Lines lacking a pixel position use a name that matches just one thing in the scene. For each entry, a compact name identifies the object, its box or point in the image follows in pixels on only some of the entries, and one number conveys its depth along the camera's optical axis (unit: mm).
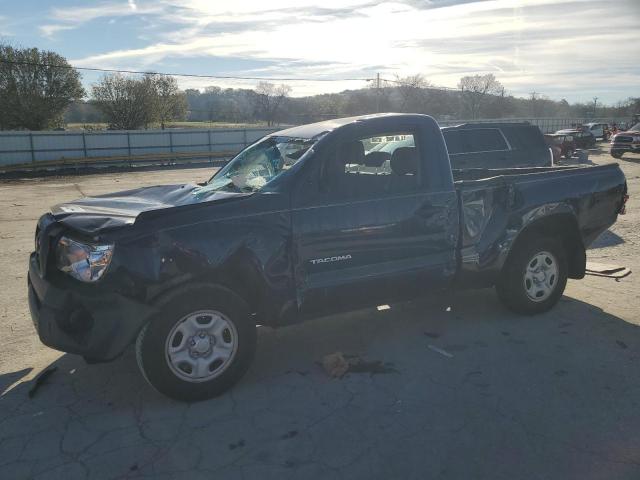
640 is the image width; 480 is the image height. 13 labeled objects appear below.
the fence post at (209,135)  36719
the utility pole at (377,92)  53781
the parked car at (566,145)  28078
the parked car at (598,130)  42969
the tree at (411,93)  64938
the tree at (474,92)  75062
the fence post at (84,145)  31000
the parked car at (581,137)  31794
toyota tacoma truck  3414
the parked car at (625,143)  26469
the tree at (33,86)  38656
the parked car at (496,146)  9672
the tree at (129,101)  44938
